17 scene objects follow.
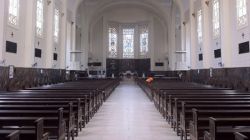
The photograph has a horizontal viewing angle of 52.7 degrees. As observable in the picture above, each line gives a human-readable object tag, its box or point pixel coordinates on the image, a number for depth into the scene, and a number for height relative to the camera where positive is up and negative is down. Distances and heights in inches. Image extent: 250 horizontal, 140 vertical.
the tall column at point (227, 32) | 583.8 +98.5
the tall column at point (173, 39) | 1279.5 +180.9
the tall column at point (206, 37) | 730.2 +108.3
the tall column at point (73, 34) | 1045.8 +170.2
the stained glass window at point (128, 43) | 1598.2 +198.0
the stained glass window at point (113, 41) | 1587.1 +206.4
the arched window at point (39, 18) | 668.0 +153.8
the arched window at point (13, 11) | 518.9 +134.3
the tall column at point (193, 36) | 873.5 +136.0
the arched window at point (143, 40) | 1573.6 +215.2
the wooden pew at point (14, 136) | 80.0 -20.1
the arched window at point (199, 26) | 836.0 +163.4
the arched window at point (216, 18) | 673.0 +152.2
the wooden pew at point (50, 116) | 159.3 -27.7
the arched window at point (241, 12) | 512.1 +129.0
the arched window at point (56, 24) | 819.0 +166.1
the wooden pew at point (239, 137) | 81.4 -21.1
